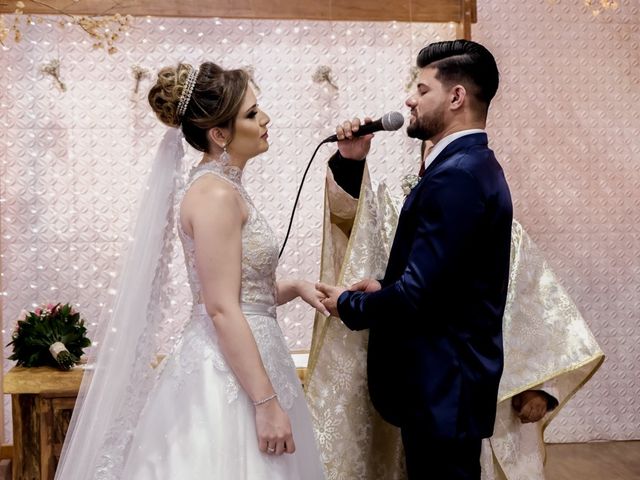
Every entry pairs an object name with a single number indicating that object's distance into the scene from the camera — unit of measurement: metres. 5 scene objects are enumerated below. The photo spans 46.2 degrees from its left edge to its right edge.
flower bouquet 3.48
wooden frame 4.48
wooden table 3.29
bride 1.94
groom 2.00
